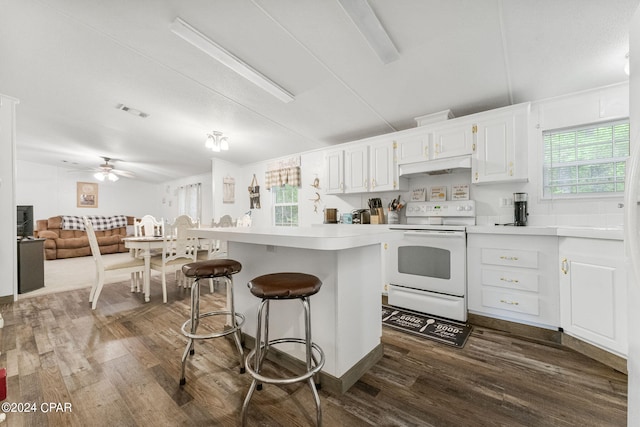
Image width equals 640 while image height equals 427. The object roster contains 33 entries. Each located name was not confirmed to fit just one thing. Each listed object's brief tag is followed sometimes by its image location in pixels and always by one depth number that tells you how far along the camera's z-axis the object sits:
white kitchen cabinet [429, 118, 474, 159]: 2.70
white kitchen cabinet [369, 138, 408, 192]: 3.21
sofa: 6.07
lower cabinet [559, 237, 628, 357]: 1.68
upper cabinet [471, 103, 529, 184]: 2.44
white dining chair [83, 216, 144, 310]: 2.78
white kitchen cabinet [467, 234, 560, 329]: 2.14
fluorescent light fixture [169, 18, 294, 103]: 1.83
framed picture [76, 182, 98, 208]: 7.42
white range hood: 2.67
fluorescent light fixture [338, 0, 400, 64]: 1.61
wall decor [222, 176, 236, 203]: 5.71
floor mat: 2.17
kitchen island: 1.48
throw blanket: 6.56
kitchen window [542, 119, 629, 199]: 2.32
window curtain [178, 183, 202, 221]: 7.12
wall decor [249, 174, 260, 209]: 5.60
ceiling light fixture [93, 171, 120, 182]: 5.95
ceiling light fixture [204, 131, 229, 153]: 3.63
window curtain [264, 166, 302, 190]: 4.78
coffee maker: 2.54
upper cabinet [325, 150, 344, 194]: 3.72
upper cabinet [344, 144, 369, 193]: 3.48
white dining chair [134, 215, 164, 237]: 4.41
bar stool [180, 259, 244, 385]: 1.59
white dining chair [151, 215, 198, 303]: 3.17
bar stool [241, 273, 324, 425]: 1.19
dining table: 3.06
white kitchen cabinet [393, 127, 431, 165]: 2.96
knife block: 3.49
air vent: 3.25
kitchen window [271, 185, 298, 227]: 4.98
